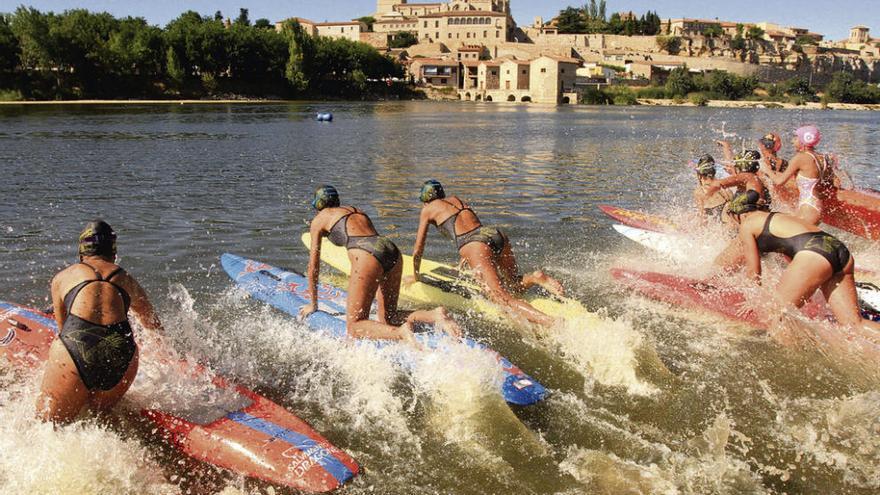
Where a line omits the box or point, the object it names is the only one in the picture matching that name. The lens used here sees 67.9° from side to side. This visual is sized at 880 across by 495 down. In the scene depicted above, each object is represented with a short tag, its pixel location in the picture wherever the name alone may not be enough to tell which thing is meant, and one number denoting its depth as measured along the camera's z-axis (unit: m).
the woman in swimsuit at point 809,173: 11.12
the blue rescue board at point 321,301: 6.47
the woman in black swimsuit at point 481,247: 8.16
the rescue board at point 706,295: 8.40
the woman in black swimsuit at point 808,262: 6.93
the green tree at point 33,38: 72.50
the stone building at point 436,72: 118.38
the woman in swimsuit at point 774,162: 12.66
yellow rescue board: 8.48
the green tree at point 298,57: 93.62
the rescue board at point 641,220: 13.56
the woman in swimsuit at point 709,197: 11.44
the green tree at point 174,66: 82.44
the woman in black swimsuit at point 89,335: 5.06
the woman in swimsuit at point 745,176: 10.09
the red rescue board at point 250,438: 5.17
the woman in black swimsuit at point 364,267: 6.98
